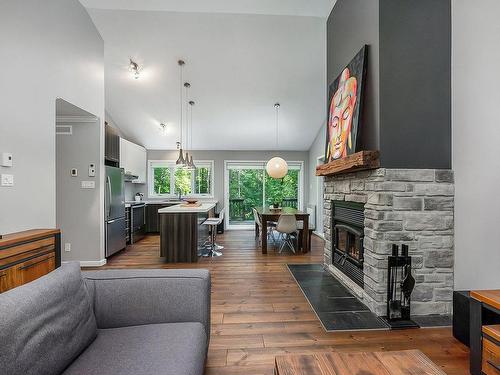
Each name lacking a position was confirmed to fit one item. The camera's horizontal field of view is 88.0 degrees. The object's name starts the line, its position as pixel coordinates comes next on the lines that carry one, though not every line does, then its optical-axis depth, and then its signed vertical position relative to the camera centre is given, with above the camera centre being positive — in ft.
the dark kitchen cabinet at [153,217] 21.88 -2.61
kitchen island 13.70 -2.58
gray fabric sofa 3.06 -2.13
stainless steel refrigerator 13.87 -1.33
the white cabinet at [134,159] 18.49 +2.13
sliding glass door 25.12 -0.21
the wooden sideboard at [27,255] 6.42 -1.95
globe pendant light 17.52 +1.29
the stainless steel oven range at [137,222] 18.42 -2.71
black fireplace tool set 7.22 -2.87
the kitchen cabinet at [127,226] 17.67 -2.75
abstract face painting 8.59 +2.89
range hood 19.93 +0.80
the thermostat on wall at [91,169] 12.94 +0.85
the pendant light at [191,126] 16.36 +4.87
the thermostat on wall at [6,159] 7.53 +0.78
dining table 15.66 -2.07
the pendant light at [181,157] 14.44 +1.62
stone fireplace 7.66 -1.26
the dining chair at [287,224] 15.28 -2.19
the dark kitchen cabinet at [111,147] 14.97 +2.41
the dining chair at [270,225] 17.78 -2.75
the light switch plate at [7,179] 7.52 +0.19
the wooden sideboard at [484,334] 4.73 -2.82
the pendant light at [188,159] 15.67 +1.74
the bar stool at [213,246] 15.23 -3.73
